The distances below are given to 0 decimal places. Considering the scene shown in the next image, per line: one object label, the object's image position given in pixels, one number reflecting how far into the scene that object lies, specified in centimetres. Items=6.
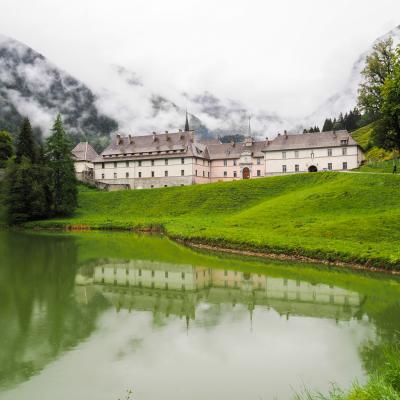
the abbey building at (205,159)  8188
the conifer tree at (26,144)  8471
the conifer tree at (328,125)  14942
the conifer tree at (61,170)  6525
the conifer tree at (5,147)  9702
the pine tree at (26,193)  6294
